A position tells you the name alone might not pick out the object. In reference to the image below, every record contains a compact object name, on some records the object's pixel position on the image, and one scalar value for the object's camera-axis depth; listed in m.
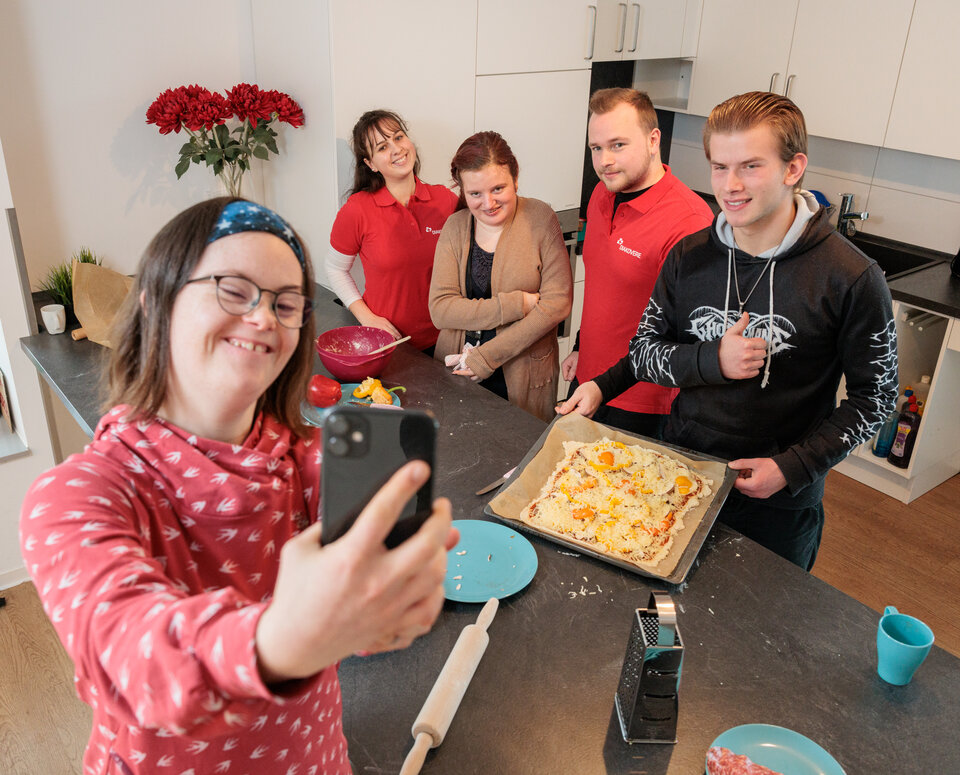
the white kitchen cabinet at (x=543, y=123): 2.95
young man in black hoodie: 1.55
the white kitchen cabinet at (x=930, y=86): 2.80
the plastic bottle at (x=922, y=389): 3.23
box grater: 1.07
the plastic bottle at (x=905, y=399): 3.21
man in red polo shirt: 2.10
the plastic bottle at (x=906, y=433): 3.18
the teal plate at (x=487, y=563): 1.38
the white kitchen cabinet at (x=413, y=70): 2.50
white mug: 2.41
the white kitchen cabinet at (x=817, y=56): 2.99
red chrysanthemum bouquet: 2.49
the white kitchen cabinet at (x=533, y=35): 2.82
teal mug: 1.18
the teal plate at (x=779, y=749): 1.05
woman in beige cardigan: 2.22
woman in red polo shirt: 2.39
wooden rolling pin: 1.07
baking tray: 1.43
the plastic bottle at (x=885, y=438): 3.27
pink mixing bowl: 2.13
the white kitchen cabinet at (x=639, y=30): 3.19
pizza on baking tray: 1.50
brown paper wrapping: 2.38
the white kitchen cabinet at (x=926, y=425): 3.06
